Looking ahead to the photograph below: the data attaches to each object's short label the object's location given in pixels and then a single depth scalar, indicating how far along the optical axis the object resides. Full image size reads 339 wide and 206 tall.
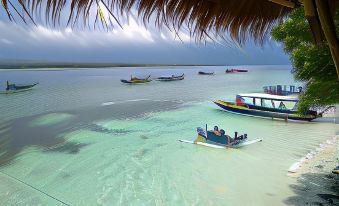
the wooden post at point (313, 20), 1.51
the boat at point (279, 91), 35.28
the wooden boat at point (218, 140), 14.43
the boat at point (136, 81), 56.41
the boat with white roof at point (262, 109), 21.41
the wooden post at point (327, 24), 1.49
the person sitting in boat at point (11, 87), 42.16
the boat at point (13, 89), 42.22
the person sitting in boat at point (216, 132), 14.80
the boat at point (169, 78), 62.93
